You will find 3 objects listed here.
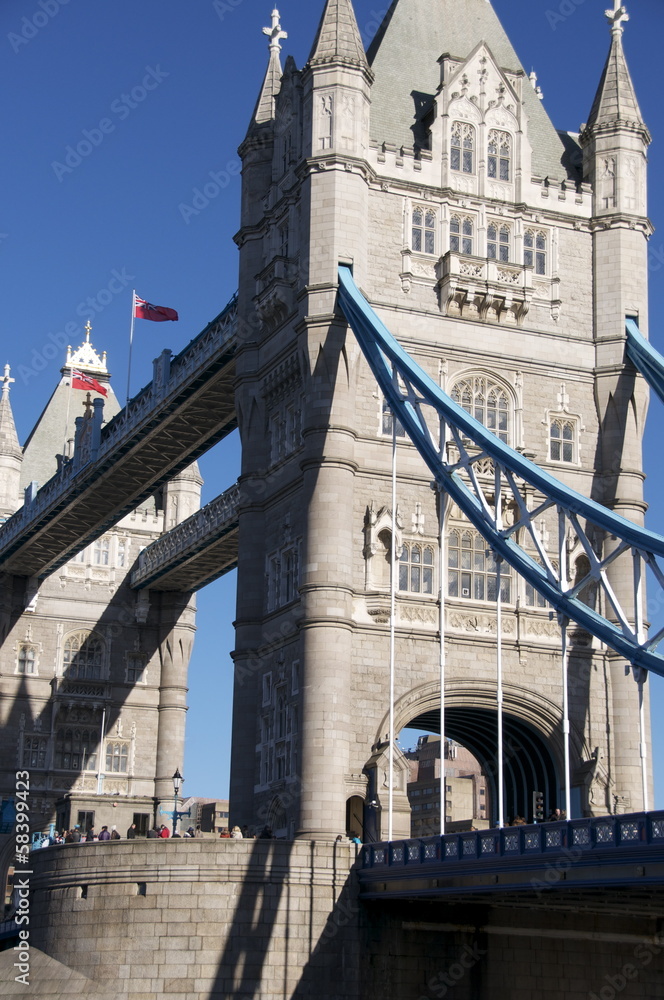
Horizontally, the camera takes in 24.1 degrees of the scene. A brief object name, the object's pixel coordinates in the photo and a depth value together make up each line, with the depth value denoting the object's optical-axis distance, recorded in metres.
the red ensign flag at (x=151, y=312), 60.53
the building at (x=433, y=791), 132.50
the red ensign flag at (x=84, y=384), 68.75
